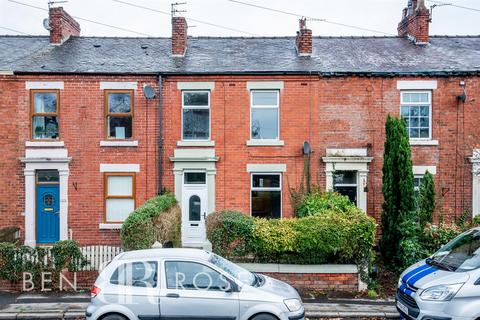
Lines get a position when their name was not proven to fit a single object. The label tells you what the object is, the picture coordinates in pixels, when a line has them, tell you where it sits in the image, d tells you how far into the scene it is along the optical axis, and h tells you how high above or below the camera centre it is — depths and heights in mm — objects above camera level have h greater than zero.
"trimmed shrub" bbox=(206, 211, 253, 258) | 10539 -2070
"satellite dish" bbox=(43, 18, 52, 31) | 18344 +5613
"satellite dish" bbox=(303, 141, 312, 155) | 15250 +208
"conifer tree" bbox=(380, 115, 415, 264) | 12547 -1104
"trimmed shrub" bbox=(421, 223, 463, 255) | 11070 -2161
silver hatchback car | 7207 -2411
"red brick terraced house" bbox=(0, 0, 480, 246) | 15273 +608
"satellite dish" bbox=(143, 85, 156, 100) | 15055 +2159
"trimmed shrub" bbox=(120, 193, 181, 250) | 10250 -1869
